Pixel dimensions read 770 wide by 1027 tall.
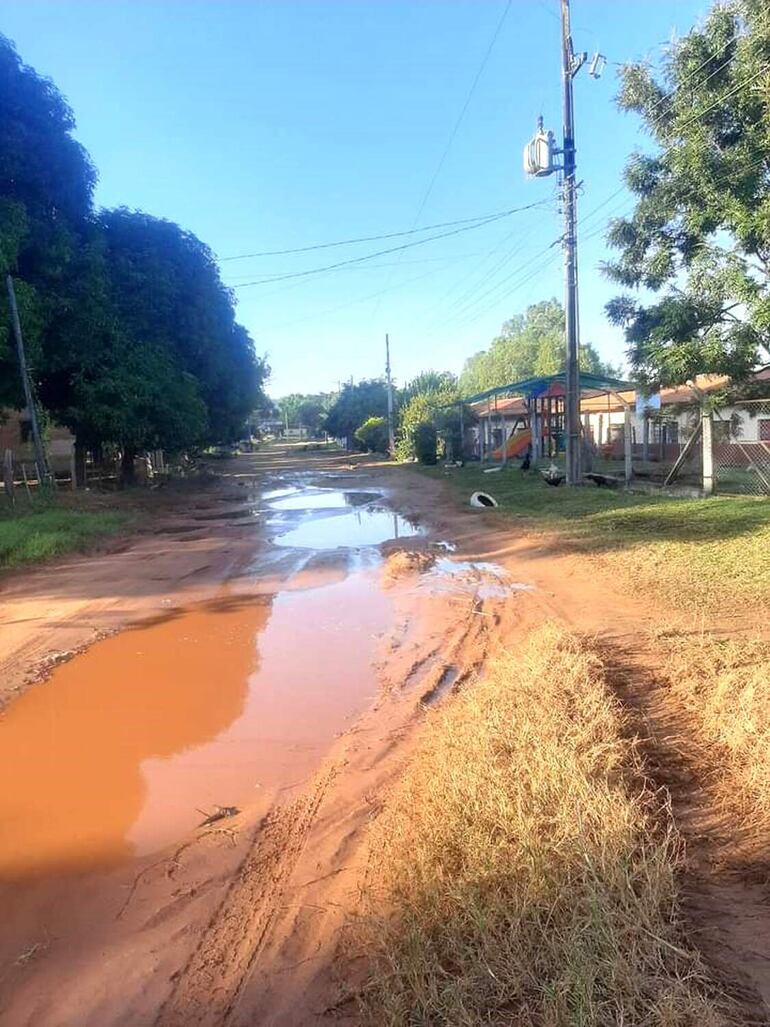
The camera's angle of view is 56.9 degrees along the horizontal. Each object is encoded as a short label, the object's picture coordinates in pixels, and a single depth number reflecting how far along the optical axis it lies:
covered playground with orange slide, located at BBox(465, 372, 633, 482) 24.27
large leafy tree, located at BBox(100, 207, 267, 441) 22.34
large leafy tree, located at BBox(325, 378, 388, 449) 68.69
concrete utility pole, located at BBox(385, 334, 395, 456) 50.25
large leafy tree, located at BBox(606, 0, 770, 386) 11.50
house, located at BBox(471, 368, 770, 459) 14.45
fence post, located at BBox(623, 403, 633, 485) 17.48
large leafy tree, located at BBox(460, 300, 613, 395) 66.38
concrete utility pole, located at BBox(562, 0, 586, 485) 17.67
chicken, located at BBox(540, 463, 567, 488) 19.92
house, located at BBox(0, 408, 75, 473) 30.69
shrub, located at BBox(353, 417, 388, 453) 58.78
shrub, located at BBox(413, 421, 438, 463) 38.56
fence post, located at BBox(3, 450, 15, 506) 17.31
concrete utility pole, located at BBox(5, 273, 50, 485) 16.55
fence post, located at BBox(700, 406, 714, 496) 13.79
